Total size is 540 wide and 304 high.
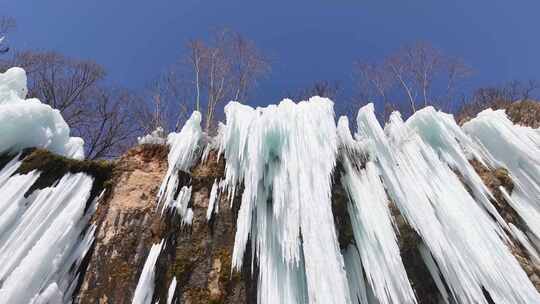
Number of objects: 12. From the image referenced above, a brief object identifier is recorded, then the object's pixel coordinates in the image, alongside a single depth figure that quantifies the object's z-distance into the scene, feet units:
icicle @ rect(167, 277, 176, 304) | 11.07
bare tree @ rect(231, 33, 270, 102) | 45.73
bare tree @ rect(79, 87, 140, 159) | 46.98
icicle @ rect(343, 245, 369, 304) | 11.12
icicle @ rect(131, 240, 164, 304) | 10.73
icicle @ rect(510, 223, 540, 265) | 12.00
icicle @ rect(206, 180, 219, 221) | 13.09
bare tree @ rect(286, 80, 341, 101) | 49.64
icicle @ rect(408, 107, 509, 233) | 14.11
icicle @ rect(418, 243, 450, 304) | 11.10
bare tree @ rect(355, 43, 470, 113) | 42.48
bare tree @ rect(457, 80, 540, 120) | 48.55
